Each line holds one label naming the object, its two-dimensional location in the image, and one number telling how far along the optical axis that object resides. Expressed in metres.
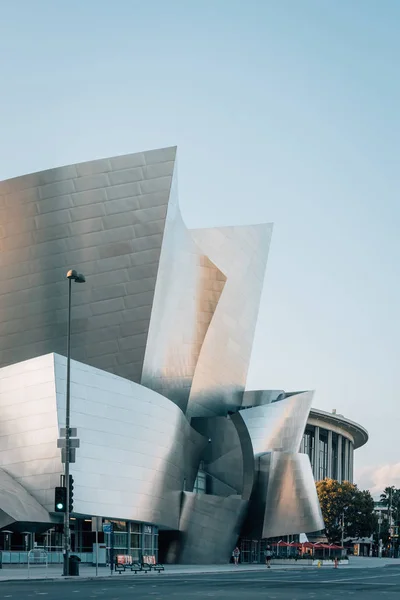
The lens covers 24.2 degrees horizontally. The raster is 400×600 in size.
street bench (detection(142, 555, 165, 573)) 46.38
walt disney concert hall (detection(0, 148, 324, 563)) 48.31
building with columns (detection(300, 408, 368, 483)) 128.43
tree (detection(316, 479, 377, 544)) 114.50
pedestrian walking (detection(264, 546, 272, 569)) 62.72
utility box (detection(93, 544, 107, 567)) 49.44
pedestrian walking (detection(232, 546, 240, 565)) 63.81
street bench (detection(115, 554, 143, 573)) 44.24
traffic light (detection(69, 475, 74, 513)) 37.28
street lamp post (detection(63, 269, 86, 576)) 36.66
